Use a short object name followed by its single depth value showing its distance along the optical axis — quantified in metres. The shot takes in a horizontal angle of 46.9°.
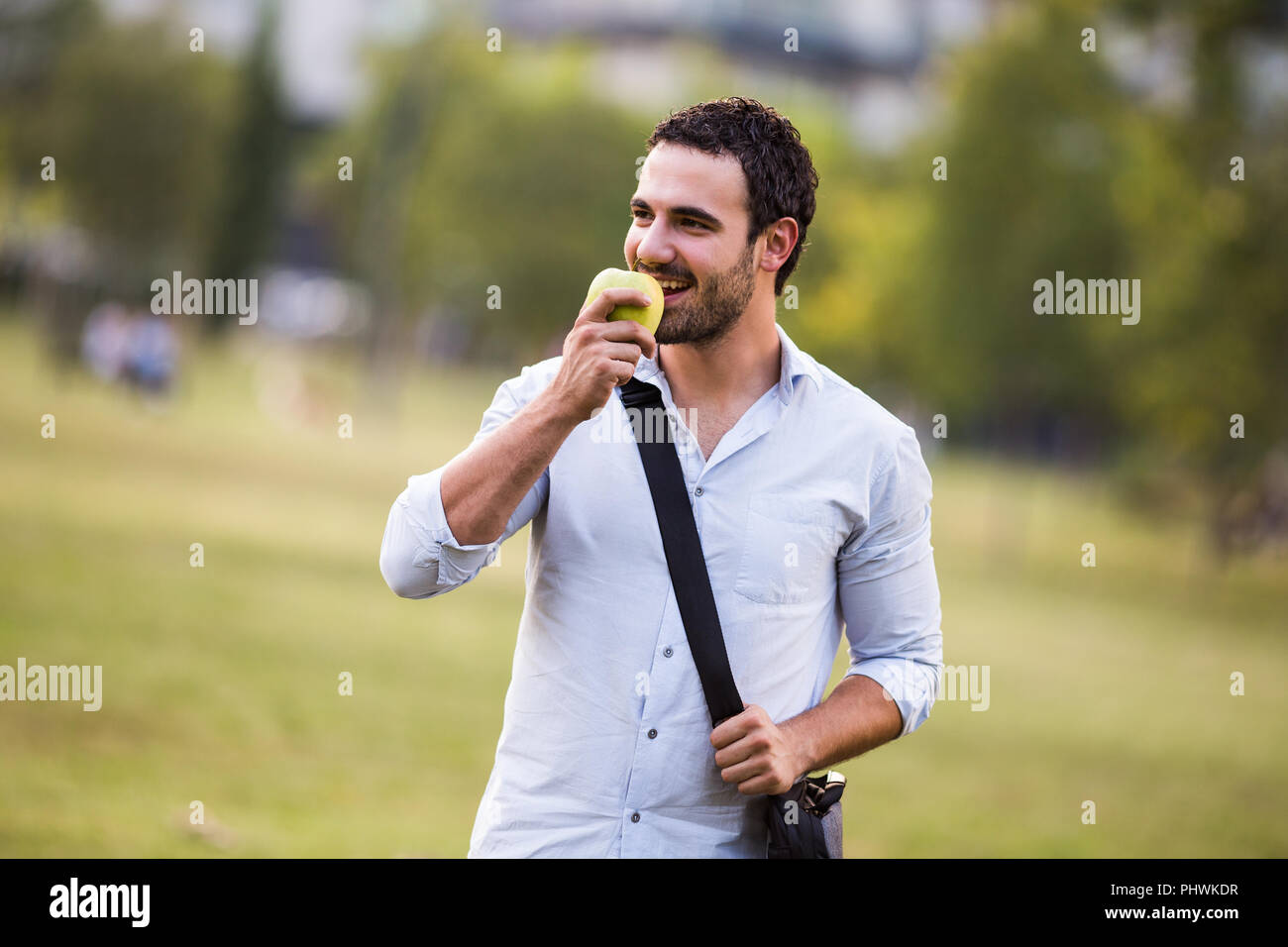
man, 3.17
